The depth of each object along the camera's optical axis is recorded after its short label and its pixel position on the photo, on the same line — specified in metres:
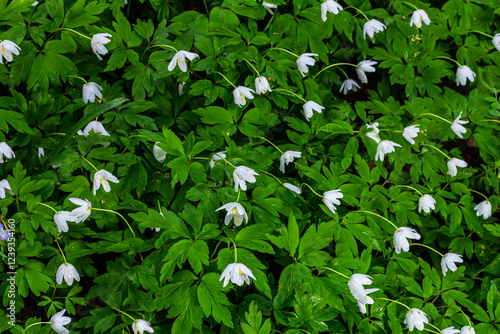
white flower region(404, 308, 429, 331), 2.47
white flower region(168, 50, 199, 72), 2.75
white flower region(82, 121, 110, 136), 2.66
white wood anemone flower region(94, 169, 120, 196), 2.41
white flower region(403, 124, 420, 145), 3.00
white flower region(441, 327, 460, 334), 2.55
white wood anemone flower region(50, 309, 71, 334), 2.22
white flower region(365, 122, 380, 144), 2.90
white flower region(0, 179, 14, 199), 2.32
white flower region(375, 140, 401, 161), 2.85
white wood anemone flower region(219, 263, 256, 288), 2.04
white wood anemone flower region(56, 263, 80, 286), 2.28
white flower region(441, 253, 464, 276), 2.82
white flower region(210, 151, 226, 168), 2.53
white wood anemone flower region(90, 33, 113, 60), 2.73
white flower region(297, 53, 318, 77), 3.02
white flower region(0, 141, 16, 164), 2.47
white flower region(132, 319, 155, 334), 2.21
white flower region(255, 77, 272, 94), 2.90
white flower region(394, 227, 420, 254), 2.61
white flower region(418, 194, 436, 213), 2.91
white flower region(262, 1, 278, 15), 3.12
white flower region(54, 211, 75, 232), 2.29
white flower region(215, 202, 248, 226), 2.25
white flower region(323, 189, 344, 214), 2.57
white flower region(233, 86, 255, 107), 2.81
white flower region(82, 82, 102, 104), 2.83
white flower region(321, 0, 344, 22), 3.04
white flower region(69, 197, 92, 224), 2.29
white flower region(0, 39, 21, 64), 2.51
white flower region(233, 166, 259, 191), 2.36
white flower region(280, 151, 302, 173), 2.81
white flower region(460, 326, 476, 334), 2.58
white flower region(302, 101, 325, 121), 2.98
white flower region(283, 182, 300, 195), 2.70
